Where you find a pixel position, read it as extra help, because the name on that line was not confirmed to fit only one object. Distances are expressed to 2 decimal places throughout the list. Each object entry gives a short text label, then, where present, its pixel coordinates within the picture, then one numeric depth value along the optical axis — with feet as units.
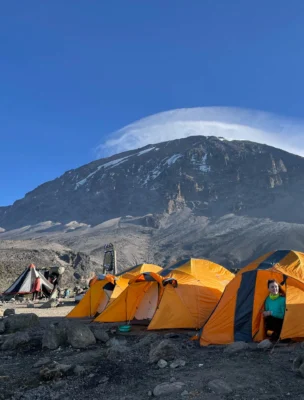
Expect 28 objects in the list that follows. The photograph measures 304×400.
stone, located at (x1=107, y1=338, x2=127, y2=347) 26.02
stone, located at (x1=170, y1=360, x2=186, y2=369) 19.95
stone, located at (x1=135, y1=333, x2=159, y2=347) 25.98
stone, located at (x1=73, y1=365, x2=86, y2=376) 19.54
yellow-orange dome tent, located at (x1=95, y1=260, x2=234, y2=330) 33.04
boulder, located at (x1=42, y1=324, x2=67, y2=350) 26.71
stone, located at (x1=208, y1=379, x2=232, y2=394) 15.29
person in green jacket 25.08
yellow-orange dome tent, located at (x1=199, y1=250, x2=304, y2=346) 25.23
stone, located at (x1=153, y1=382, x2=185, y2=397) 15.80
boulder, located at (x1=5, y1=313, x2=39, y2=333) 34.04
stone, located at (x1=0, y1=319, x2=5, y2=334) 33.05
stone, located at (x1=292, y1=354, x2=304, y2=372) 17.21
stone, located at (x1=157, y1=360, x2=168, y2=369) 20.22
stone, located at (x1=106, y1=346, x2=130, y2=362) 22.34
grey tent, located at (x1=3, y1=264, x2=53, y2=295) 74.08
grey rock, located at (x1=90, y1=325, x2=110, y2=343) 27.86
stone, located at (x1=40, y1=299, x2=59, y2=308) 59.89
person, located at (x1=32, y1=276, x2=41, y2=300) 74.06
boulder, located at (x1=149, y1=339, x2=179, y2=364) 21.35
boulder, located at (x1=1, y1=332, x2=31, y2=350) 27.48
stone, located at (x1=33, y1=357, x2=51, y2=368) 22.03
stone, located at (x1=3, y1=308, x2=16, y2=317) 48.19
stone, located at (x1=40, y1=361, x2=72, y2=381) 18.97
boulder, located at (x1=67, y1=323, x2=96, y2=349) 26.27
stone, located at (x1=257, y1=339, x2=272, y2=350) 22.18
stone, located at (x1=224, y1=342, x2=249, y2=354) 22.21
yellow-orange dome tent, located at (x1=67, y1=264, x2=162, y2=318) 44.39
